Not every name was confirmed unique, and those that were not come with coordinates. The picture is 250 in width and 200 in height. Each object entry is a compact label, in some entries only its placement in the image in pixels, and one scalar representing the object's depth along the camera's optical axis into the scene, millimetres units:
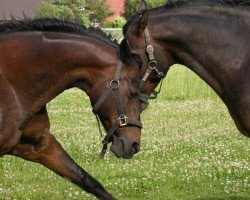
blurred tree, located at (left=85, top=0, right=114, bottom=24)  50938
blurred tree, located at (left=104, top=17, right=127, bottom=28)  48725
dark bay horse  5723
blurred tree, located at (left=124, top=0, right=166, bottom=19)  45594
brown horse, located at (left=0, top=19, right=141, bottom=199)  5148
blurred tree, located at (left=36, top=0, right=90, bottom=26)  37250
